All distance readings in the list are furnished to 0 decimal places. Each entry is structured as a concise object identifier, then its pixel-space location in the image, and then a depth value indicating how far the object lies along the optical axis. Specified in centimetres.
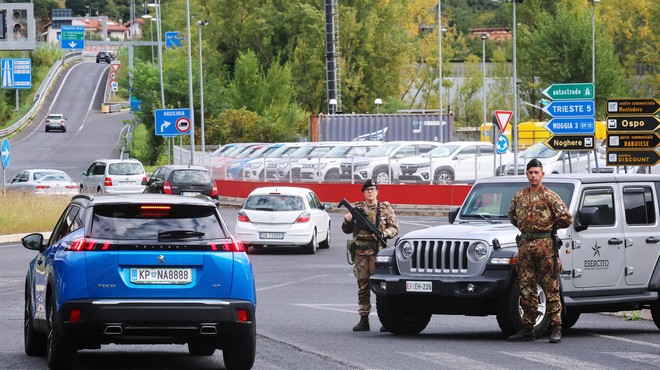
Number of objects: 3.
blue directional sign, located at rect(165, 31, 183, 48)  12494
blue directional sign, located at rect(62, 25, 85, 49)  16138
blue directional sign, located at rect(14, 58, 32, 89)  11050
